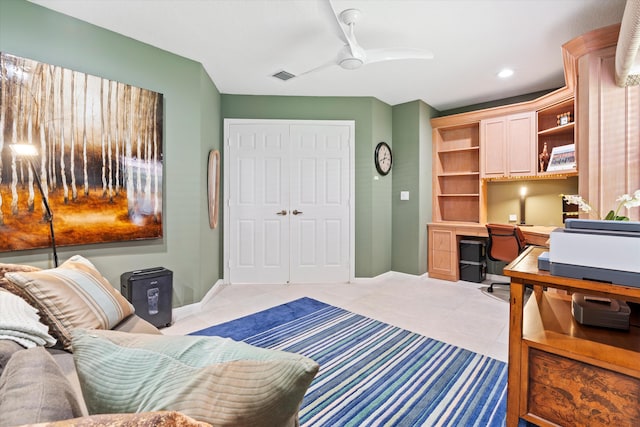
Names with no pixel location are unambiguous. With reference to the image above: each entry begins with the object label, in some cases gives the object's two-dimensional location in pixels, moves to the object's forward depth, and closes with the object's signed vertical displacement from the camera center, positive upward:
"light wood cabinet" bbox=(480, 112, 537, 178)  3.84 +0.82
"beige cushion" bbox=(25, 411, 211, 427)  0.40 -0.29
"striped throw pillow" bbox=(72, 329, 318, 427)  0.49 -0.30
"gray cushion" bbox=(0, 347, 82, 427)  0.50 -0.36
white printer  1.11 -0.18
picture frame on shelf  3.47 +0.58
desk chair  3.49 -0.43
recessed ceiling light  3.37 +1.55
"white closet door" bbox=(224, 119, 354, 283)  4.14 +0.10
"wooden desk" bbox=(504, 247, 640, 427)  1.15 -0.67
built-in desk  4.19 -0.55
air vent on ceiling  3.46 +1.57
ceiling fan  2.38 +1.29
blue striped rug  1.62 -1.11
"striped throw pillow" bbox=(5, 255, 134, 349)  1.31 -0.42
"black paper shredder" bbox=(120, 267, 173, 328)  2.48 -0.71
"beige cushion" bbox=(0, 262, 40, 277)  1.44 -0.29
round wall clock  4.42 +0.75
